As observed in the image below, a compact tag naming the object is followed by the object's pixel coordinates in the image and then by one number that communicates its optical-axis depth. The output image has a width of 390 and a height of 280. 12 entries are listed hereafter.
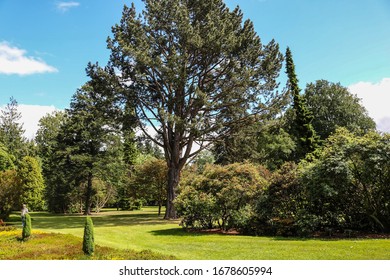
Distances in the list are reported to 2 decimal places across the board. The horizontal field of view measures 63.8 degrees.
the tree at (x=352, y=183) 14.04
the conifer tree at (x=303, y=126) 37.19
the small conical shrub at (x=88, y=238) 11.02
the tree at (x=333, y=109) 50.62
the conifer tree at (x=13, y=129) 57.25
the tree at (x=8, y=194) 28.34
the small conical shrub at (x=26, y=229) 15.14
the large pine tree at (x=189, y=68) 23.59
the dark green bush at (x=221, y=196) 16.73
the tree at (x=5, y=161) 38.66
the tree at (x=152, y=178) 33.75
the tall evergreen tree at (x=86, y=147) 38.10
